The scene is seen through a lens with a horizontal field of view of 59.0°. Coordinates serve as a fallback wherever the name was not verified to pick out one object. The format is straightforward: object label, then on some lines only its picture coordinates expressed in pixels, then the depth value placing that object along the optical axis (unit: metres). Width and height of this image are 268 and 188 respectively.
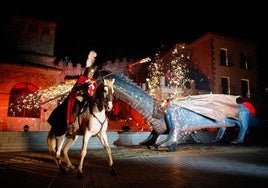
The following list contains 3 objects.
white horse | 6.23
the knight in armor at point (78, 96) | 7.05
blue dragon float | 12.35
